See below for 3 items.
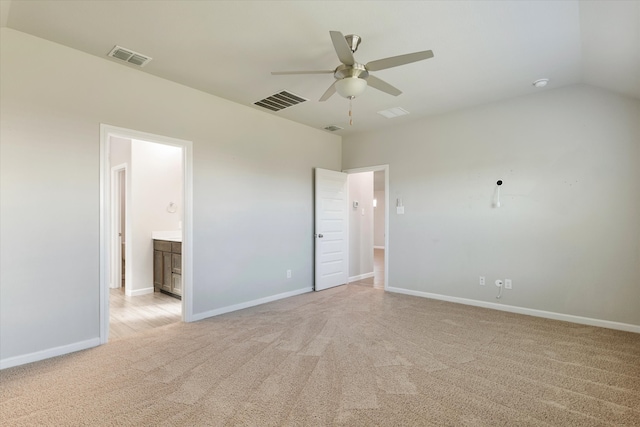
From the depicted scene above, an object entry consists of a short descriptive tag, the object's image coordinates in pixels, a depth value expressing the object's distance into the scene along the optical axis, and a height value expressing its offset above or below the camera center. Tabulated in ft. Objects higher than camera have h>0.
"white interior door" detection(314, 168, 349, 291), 17.90 -0.85
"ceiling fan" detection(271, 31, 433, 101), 7.82 +3.96
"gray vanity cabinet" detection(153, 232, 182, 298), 15.93 -2.65
